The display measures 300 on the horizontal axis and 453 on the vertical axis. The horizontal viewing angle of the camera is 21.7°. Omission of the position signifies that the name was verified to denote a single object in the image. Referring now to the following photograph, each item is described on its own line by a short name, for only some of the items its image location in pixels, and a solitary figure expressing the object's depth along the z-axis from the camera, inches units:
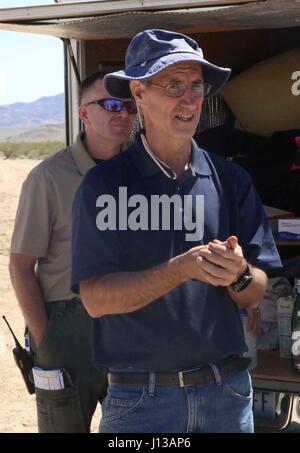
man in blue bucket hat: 80.6
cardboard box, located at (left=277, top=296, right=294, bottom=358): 134.6
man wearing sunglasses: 115.9
